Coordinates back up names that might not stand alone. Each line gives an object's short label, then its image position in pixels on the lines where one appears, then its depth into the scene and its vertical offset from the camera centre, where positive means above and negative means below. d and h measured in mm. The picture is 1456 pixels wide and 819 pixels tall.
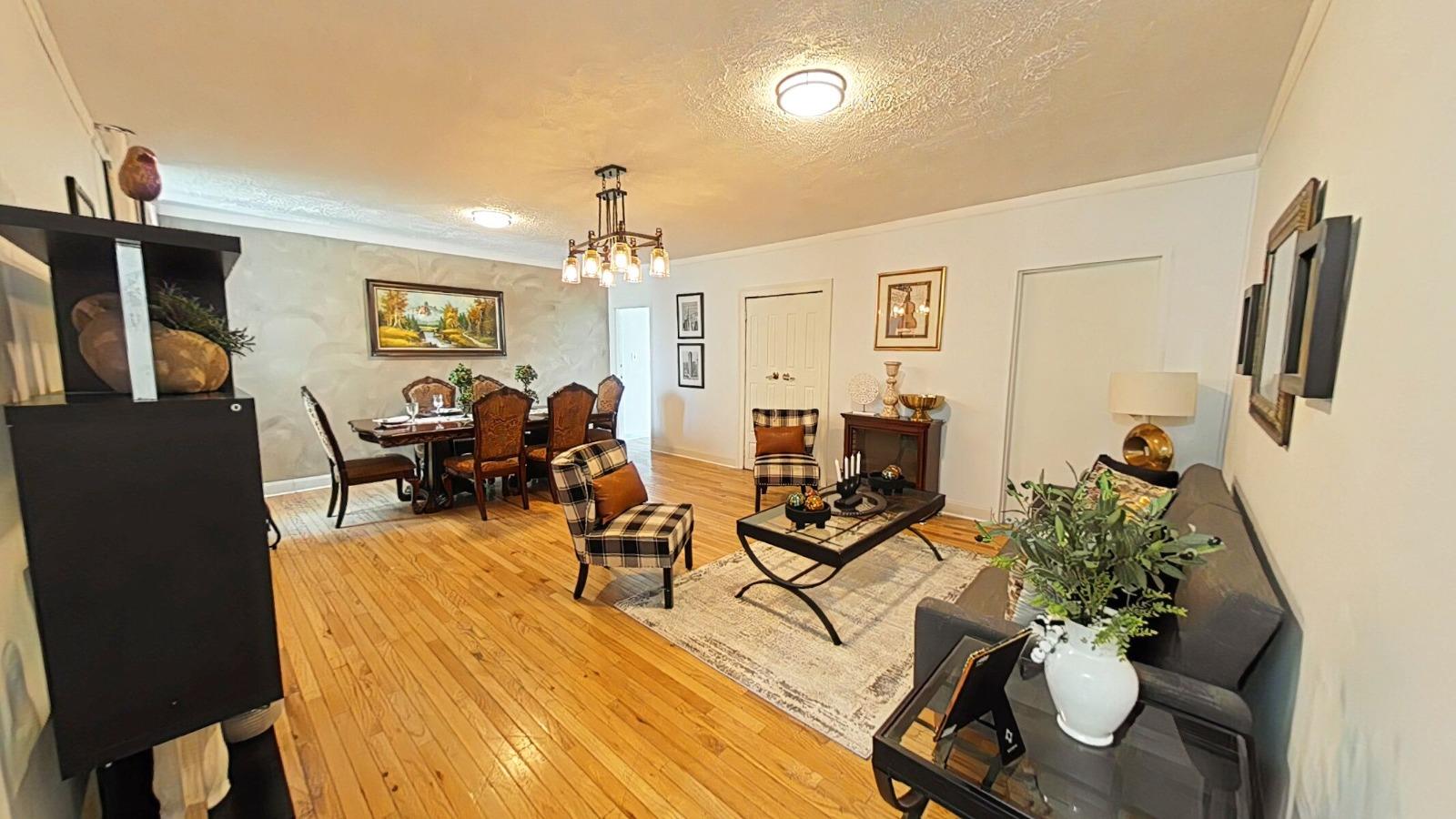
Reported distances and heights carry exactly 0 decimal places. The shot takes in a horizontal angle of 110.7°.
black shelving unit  924 -362
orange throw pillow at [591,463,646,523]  2766 -747
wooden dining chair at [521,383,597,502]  4332 -513
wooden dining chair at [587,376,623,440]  5520 -367
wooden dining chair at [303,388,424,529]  3648 -851
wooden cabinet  4055 -679
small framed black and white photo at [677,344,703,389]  6211 -27
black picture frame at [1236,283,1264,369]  2232 +198
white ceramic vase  1035 -654
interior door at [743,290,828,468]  5027 +105
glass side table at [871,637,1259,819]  962 -822
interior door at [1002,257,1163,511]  3365 +84
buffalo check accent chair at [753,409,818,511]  3979 -858
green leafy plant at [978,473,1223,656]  1031 -409
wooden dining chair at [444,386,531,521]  3959 -648
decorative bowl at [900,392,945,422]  4129 -319
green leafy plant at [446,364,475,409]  4734 -193
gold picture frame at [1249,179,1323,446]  1489 +178
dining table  3904 -593
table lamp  2768 -206
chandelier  3049 +668
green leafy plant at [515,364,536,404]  5328 -142
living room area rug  1991 -1308
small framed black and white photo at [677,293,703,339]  6121 +586
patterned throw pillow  2090 -549
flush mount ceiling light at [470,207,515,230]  4148 +1217
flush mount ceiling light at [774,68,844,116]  2027 +1120
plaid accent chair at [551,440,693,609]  2623 -899
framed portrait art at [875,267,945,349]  4164 +473
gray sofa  1173 -731
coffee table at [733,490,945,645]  2389 -865
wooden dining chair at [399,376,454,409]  5125 -305
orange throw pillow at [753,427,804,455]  4379 -681
